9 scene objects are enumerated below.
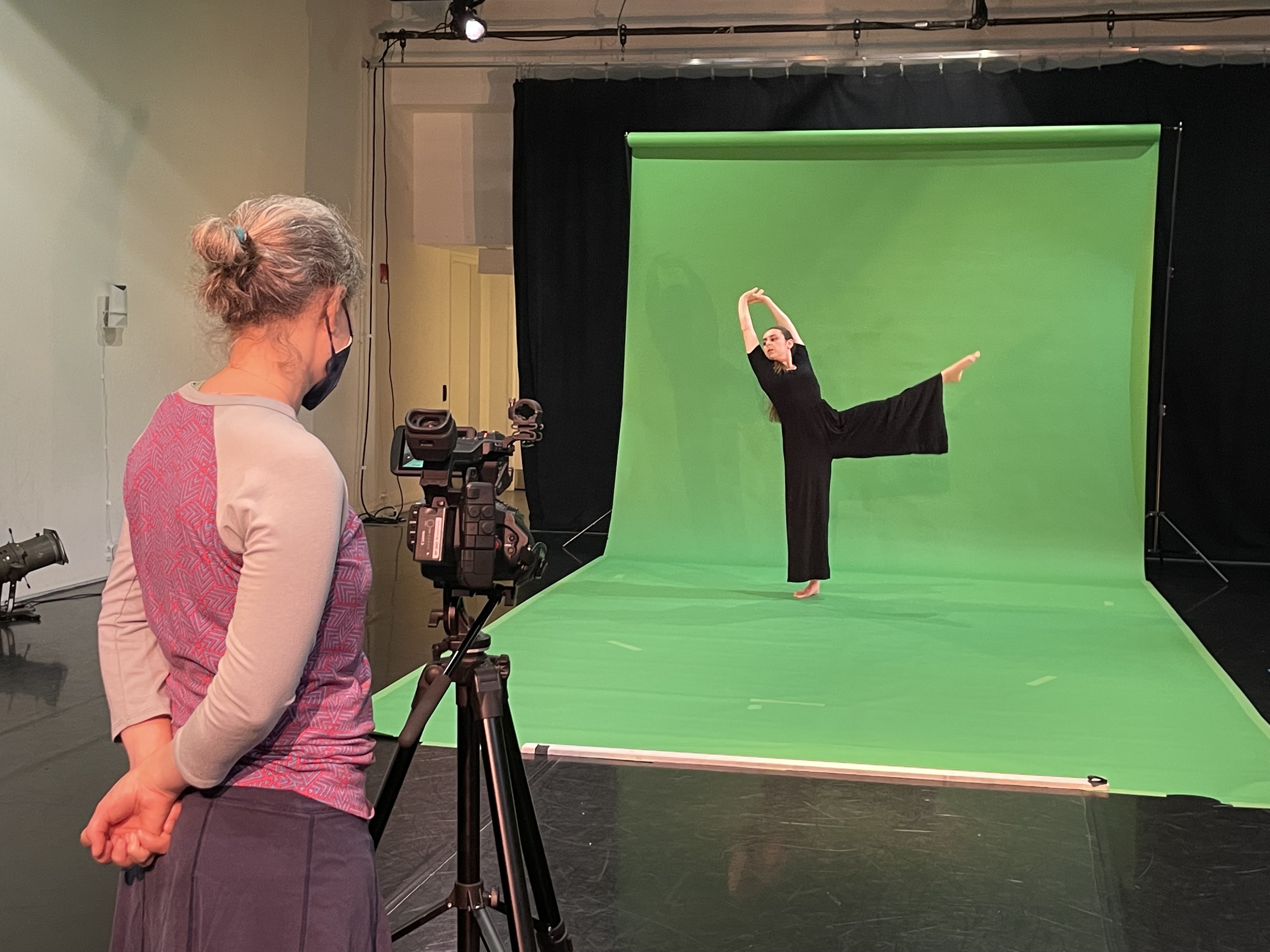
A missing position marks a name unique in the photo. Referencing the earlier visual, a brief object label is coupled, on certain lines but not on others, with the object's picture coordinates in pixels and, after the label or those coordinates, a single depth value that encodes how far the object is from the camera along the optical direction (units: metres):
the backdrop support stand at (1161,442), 6.44
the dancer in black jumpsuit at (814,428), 5.76
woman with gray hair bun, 1.04
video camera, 1.38
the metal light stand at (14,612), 4.82
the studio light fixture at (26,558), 4.70
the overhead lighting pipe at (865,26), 7.10
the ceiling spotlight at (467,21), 7.29
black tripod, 1.40
